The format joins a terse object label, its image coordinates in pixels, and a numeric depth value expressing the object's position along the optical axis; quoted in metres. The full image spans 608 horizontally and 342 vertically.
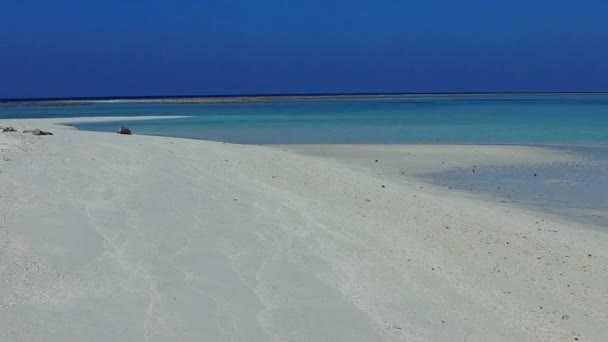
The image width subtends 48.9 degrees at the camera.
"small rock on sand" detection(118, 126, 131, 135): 22.30
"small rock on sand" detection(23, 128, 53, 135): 18.40
